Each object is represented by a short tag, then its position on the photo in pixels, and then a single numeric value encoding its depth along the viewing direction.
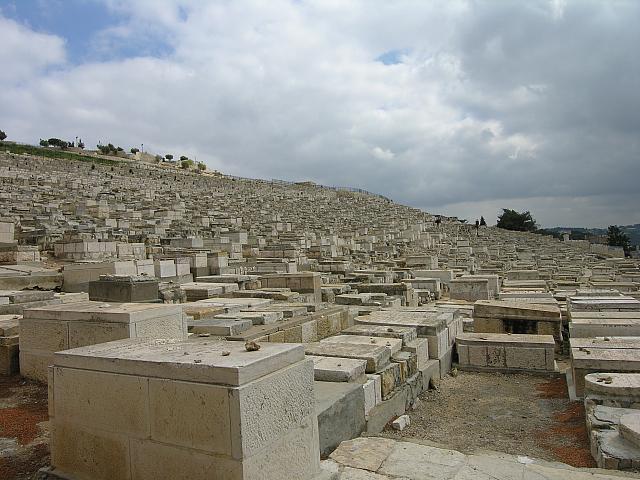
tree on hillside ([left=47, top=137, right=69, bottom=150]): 59.88
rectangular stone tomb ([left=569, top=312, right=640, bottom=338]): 6.91
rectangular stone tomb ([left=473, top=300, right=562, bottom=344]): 8.12
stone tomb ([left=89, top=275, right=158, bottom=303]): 5.97
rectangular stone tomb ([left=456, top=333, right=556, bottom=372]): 7.01
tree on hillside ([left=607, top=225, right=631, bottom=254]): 48.81
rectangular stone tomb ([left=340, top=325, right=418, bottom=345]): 6.26
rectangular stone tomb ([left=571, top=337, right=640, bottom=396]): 5.46
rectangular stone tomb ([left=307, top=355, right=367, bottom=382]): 4.58
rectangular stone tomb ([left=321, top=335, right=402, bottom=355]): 5.75
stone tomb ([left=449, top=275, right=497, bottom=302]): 12.60
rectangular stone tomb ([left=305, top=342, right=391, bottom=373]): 5.04
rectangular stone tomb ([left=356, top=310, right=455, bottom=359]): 6.86
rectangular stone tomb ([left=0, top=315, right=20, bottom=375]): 5.30
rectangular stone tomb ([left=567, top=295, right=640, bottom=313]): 8.58
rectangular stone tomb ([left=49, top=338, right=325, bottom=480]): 2.54
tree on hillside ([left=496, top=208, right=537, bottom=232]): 57.00
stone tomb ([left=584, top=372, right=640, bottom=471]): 3.67
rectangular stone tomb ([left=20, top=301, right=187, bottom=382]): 4.46
